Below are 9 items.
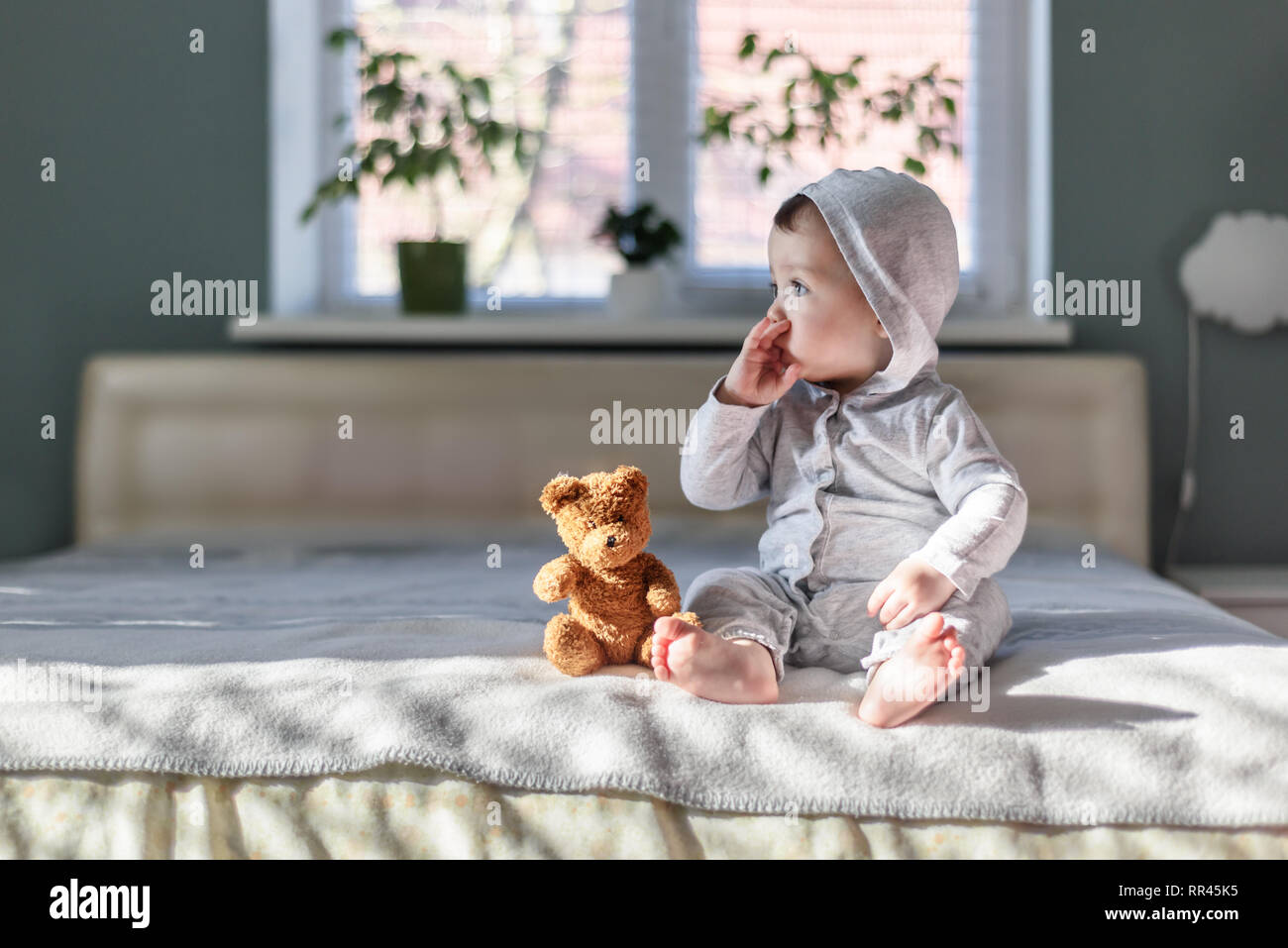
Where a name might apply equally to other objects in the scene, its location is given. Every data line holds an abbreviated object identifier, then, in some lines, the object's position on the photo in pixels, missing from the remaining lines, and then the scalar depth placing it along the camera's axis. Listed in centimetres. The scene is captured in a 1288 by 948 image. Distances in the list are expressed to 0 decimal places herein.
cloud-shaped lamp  208
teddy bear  106
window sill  212
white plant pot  221
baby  107
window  232
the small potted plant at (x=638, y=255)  219
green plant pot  221
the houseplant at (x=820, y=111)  225
